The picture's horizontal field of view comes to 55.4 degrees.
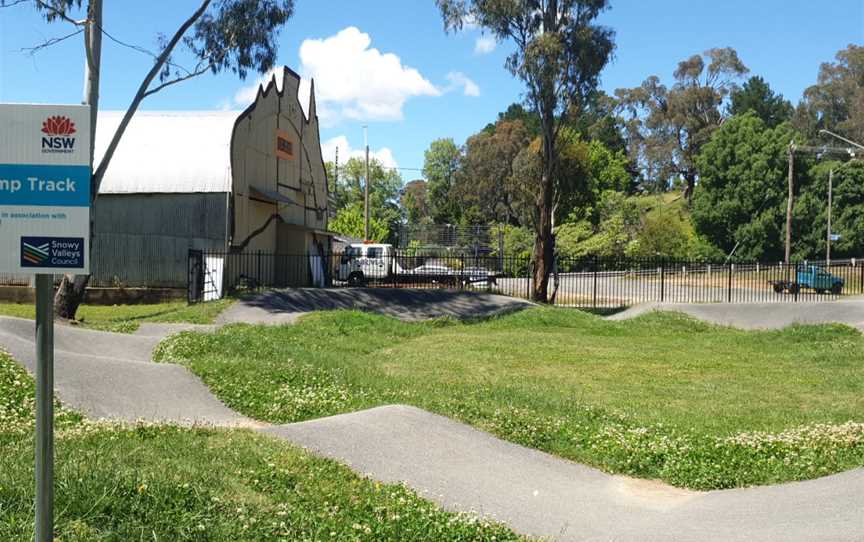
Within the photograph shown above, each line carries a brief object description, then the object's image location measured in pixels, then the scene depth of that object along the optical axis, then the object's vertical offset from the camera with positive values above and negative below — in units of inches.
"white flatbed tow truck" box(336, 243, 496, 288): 1451.8 -35.1
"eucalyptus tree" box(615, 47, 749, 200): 3223.4 +571.9
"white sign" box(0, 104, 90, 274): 158.9 +10.9
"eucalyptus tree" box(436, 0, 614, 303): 1165.1 +285.5
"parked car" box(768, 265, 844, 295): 1408.7 -31.7
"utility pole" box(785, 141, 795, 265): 1952.5 +102.6
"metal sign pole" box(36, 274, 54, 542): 158.1 -32.3
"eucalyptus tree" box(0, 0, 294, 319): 807.1 +221.3
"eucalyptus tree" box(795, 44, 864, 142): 3361.2 +707.1
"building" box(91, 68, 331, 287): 1135.6 +77.4
